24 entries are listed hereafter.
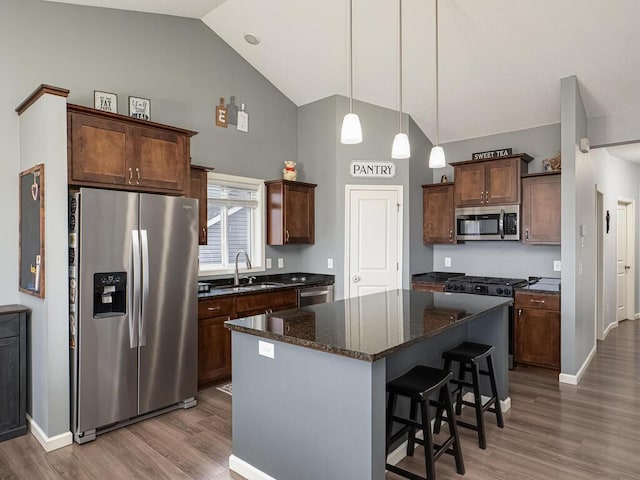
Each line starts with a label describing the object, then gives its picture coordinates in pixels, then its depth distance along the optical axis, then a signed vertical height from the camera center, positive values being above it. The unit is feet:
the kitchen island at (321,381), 6.32 -2.55
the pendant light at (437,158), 10.11 +1.99
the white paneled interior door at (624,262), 22.74 -1.42
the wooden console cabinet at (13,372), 9.77 -3.22
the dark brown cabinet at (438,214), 17.76 +1.04
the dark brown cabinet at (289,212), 16.72 +1.10
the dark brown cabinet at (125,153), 9.83 +2.28
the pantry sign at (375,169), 17.30 +2.93
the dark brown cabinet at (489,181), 15.71 +2.28
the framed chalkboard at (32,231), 9.45 +0.22
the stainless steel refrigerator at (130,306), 9.54 -1.70
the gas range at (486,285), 14.98 -1.80
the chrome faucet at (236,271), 15.19 -1.22
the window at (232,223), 15.49 +0.62
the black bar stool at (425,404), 7.20 -3.26
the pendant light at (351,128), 8.54 +2.31
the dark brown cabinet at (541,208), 14.90 +1.08
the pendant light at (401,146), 9.25 +2.08
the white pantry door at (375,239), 17.28 -0.04
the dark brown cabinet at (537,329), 14.05 -3.23
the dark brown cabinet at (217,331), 12.78 -2.93
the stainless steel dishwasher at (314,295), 15.76 -2.26
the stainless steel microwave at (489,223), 15.81 +0.60
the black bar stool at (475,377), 9.24 -3.44
